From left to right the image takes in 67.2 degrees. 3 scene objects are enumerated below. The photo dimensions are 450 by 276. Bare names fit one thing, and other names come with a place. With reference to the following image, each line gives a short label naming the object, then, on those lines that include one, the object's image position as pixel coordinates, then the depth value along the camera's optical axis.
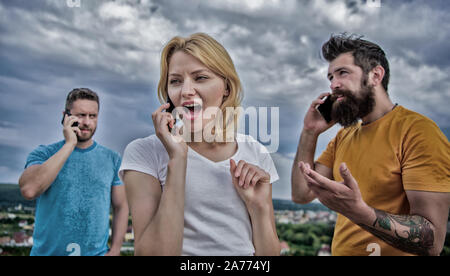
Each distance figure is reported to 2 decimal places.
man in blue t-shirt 1.89
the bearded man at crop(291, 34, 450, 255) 1.47
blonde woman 1.24
